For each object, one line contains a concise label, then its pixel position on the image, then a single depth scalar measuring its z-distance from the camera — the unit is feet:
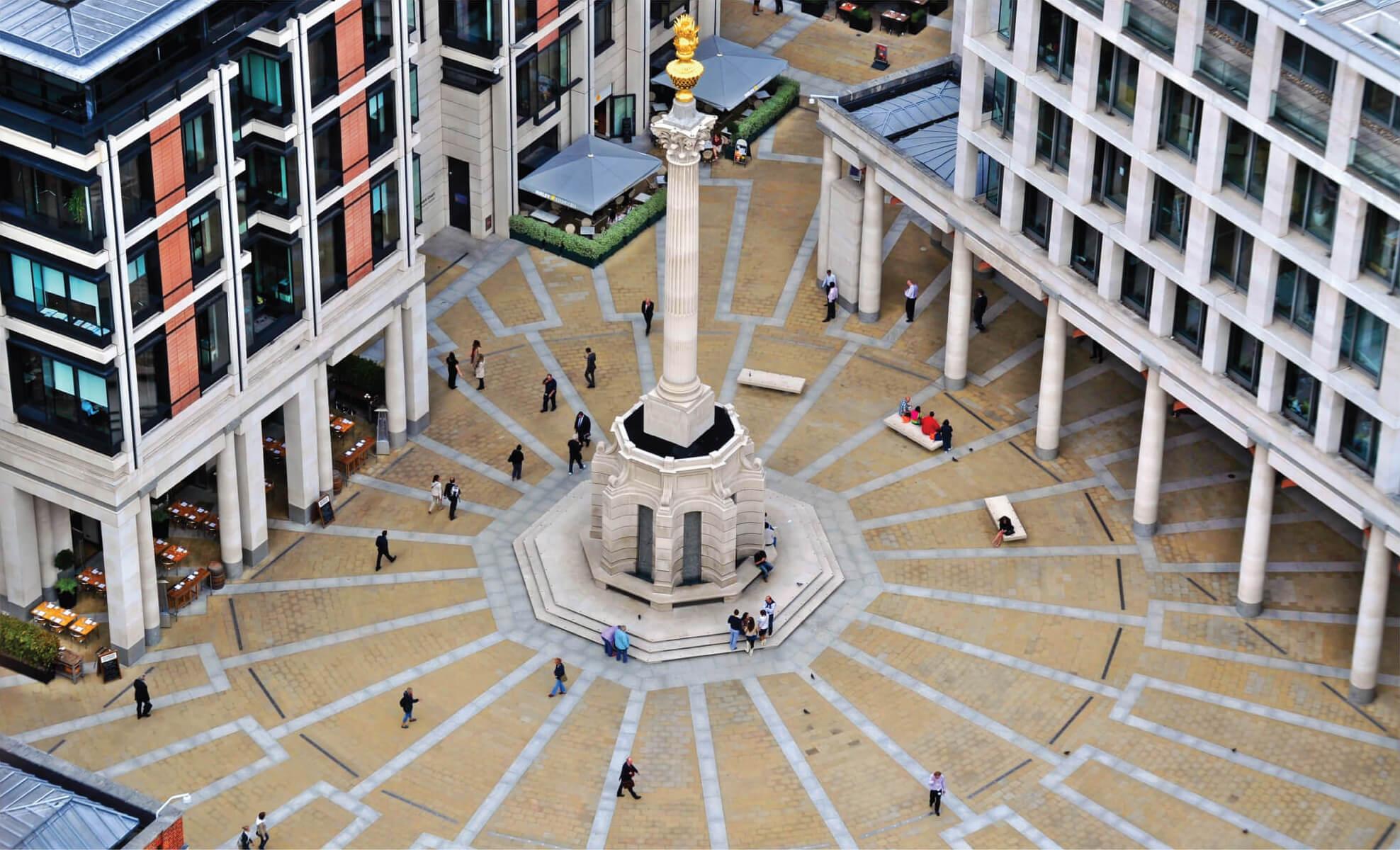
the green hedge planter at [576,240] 419.33
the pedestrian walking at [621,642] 340.39
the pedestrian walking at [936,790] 316.40
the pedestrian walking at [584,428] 378.53
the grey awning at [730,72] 452.76
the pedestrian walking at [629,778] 317.83
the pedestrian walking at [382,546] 353.51
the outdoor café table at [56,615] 340.80
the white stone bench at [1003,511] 361.71
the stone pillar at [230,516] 342.85
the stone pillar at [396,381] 368.07
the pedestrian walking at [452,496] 364.38
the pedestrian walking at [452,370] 391.04
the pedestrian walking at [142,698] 327.88
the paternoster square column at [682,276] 321.93
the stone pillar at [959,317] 380.37
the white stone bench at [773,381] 391.45
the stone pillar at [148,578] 330.13
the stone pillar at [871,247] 393.91
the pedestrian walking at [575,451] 373.61
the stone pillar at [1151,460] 351.25
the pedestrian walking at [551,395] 385.09
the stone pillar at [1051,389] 366.02
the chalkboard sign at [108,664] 334.85
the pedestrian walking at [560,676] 334.65
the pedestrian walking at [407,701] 327.06
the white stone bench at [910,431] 380.17
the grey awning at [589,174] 421.59
